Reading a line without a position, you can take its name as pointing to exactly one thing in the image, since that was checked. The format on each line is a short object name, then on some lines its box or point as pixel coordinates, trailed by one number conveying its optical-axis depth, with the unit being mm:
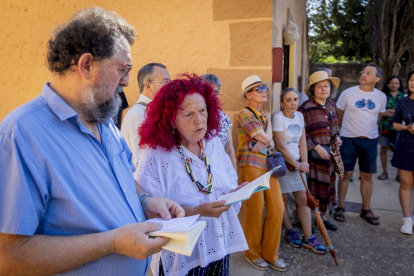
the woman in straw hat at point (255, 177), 2982
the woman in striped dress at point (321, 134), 3648
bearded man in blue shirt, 922
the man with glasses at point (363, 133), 4031
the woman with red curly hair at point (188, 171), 1770
